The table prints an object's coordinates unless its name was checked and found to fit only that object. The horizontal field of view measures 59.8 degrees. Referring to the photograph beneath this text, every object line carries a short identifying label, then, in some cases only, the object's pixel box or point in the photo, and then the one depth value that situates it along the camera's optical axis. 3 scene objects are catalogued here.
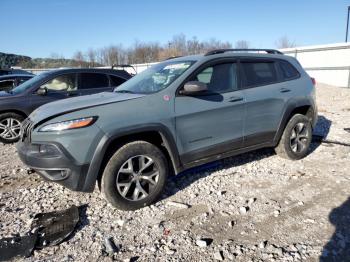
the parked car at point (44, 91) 6.77
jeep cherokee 3.30
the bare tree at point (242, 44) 54.69
